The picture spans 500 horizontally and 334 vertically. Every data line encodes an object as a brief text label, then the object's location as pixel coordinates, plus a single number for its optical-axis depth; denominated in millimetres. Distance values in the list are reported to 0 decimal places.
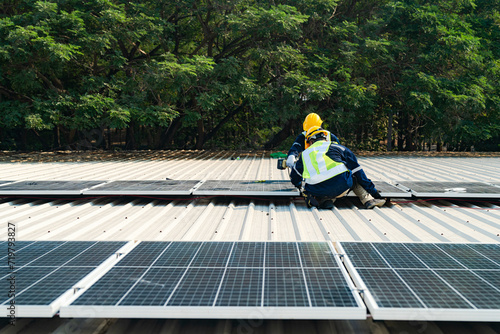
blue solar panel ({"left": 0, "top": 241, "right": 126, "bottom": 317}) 2690
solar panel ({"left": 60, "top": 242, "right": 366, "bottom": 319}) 2549
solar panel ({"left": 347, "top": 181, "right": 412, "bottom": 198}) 6258
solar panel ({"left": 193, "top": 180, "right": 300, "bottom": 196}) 6418
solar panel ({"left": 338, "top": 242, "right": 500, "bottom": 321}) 2504
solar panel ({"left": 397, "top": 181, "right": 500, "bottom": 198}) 6145
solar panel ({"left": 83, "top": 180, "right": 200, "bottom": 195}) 6467
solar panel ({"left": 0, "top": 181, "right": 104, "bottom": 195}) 6527
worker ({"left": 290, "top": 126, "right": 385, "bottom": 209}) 5914
